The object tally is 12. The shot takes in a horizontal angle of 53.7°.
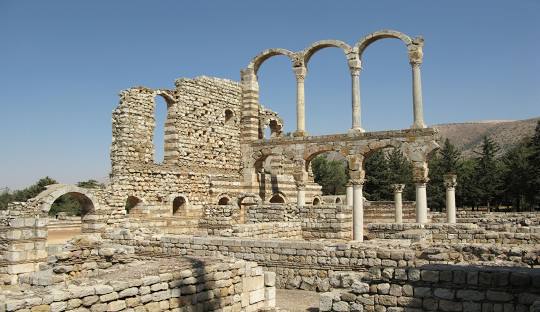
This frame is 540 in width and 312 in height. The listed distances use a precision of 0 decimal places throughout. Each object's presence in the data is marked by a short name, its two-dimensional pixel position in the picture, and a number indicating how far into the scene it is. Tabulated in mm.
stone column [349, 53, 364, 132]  25328
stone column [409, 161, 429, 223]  22938
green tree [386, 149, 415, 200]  50078
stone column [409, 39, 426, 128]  24125
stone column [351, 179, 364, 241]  22344
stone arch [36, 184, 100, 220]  18188
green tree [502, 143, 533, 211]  43875
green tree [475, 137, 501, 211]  46531
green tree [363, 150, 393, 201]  49631
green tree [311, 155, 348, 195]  58156
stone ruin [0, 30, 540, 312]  7172
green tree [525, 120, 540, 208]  42375
